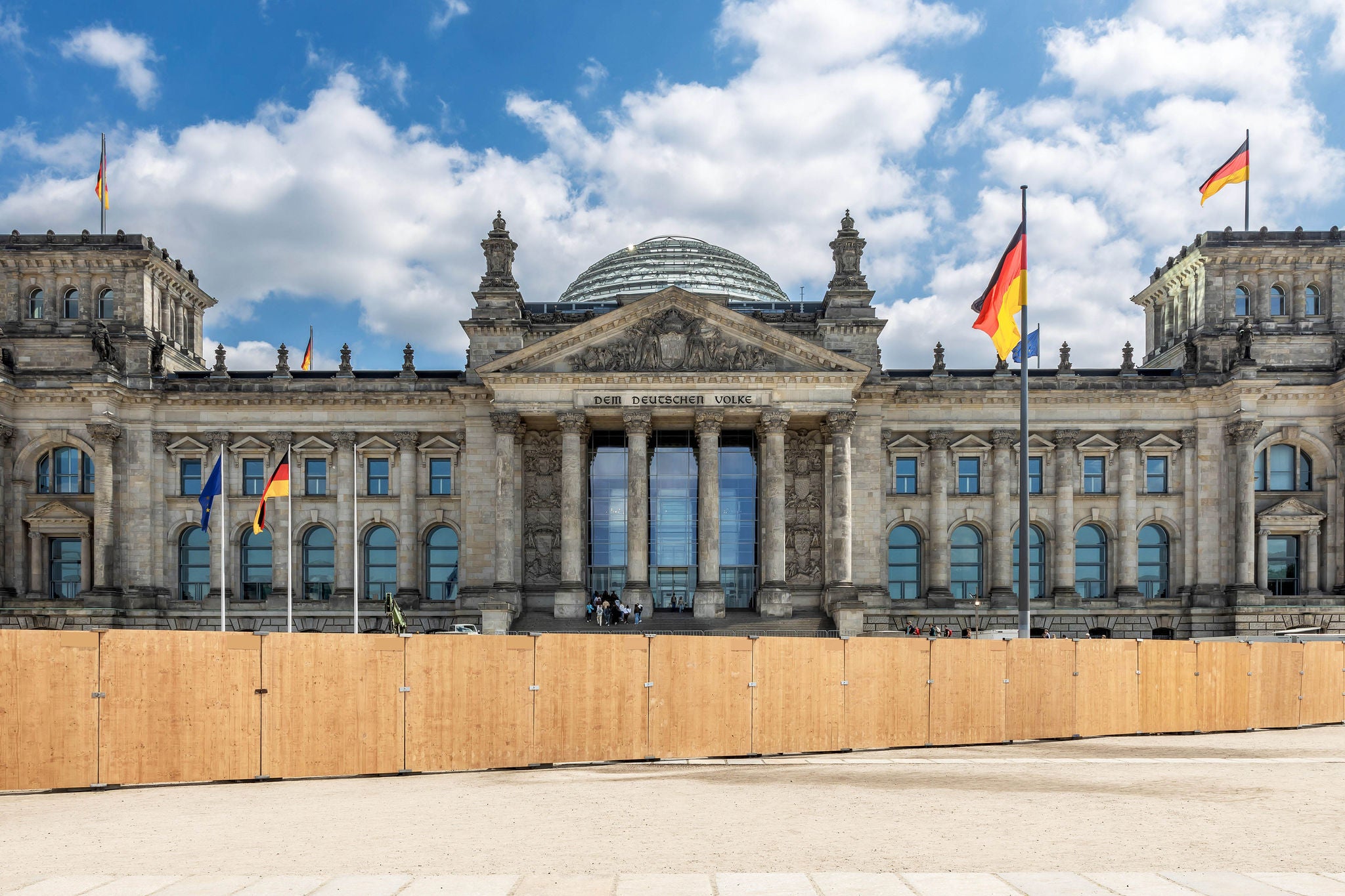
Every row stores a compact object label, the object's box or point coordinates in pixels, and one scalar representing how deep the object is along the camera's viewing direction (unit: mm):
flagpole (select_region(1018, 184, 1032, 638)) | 30531
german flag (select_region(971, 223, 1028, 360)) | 32219
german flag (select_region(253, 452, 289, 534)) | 43219
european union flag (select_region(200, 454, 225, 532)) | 44062
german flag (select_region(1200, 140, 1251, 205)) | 53062
